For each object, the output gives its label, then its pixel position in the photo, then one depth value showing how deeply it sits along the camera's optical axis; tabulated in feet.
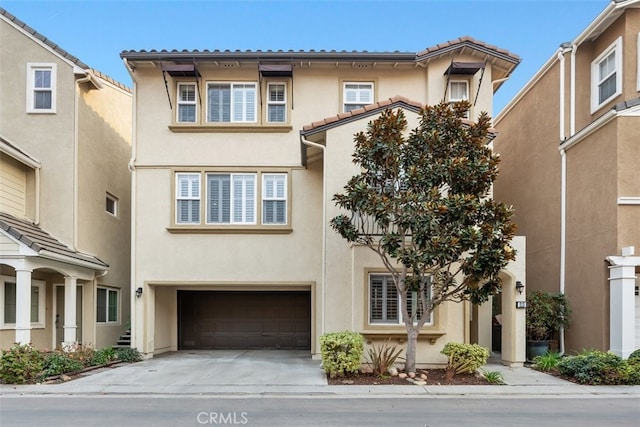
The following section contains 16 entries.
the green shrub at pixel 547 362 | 36.24
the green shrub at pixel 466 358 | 33.99
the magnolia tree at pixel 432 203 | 30.37
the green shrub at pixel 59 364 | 33.68
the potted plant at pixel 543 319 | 40.40
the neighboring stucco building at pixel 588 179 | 36.01
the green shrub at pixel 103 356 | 38.91
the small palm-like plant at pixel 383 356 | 33.96
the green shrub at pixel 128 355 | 41.86
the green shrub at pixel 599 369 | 31.71
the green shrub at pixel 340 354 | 32.83
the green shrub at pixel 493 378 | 32.32
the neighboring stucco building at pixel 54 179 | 40.70
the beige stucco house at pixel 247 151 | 44.19
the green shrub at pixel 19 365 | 32.01
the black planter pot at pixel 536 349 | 40.32
